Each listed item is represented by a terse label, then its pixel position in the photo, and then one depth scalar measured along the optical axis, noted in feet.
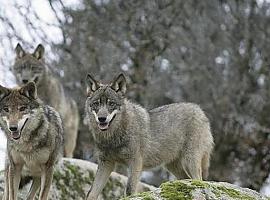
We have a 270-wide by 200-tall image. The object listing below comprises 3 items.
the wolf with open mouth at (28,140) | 60.08
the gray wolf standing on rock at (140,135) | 63.46
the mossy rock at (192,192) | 40.83
